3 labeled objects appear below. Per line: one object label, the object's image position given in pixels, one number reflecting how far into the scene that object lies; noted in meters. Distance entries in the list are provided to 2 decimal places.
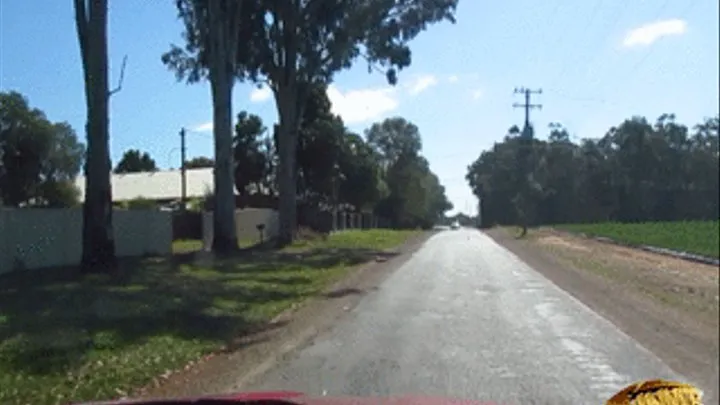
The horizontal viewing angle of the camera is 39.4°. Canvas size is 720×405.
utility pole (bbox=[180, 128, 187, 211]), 47.59
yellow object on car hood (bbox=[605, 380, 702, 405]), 2.60
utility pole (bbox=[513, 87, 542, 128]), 85.06
